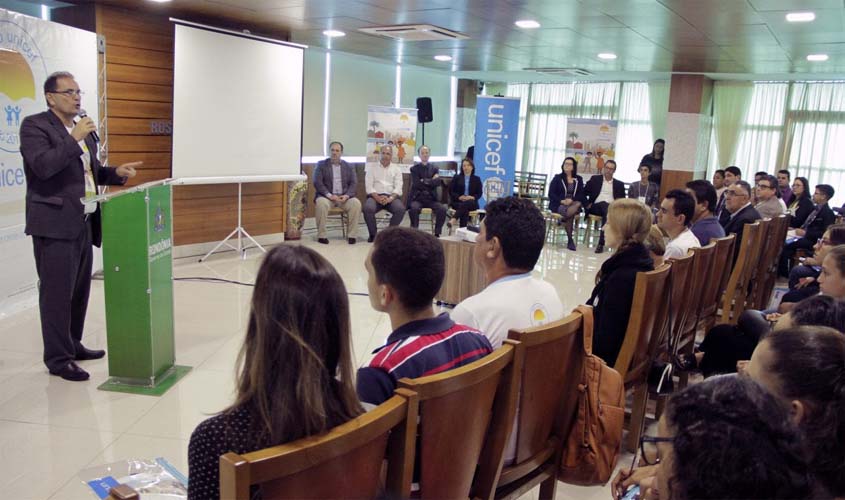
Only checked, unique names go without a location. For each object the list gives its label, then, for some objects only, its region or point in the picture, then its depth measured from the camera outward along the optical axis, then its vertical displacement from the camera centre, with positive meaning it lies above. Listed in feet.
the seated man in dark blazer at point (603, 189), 31.59 -1.59
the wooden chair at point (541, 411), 5.77 -2.41
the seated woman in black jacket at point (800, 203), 26.37 -1.40
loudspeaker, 37.78 +1.96
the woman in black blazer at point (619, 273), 9.23 -1.60
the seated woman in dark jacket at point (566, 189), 31.63 -1.67
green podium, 11.21 -2.63
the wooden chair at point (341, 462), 3.34 -1.76
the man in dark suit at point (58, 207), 11.07 -1.41
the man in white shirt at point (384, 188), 30.40 -2.08
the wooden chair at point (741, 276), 14.17 -2.35
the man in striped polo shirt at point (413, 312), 5.30 -1.41
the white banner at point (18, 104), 15.84 +0.38
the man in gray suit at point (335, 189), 28.66 -2.15
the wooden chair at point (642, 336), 8.70 -2.40
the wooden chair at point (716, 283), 12.32 -2.26
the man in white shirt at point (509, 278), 6.99 -1.41
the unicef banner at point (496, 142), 31.17 +0.32
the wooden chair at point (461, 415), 4.64 -1.97
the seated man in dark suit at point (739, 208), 17.88 -1.19
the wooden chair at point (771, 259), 17.26 -2.49
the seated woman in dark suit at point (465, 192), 31.91 -2.10
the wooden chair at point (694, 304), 10.87 -2.37
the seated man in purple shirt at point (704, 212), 14.90 -1.12
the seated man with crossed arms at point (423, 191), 31.71 -2.17
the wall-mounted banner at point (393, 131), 32.01 +0.54
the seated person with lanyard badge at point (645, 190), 33.24 -1.54
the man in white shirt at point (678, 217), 13.01 -1.10
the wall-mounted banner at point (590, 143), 36.27 +0.66
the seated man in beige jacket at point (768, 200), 22.80 -1.14
